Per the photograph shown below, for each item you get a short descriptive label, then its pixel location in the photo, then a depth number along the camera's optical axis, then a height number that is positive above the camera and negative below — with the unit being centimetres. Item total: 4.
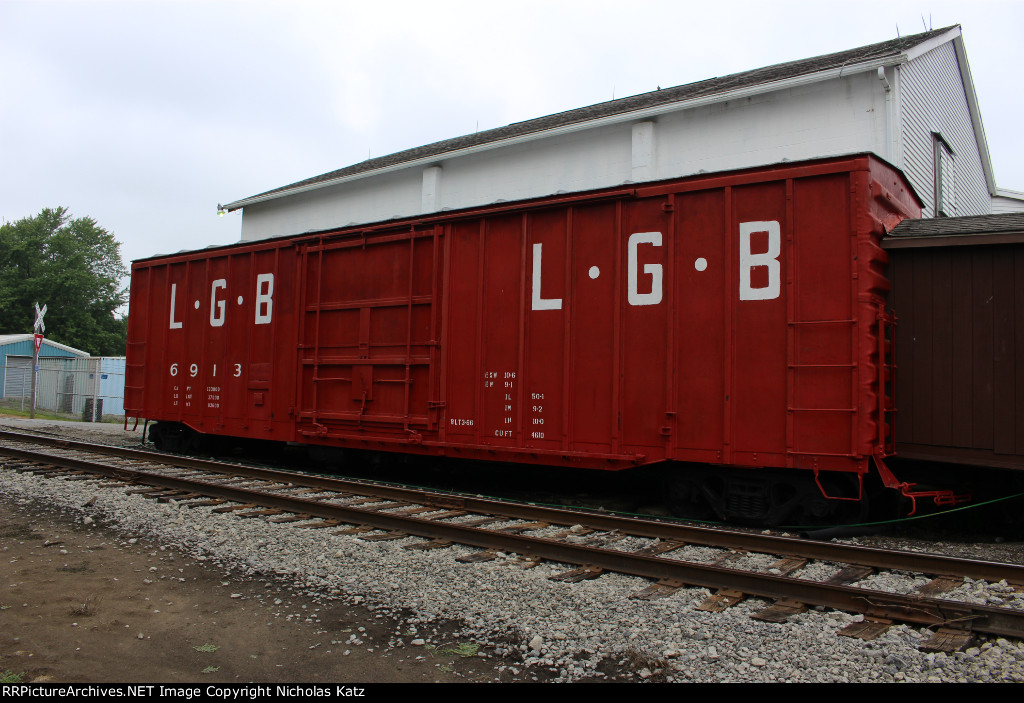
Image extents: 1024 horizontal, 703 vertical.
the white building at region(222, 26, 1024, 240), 1270 +618
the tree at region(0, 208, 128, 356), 5341 +886
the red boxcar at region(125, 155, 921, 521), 634 +84
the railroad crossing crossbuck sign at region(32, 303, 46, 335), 2033 +200
